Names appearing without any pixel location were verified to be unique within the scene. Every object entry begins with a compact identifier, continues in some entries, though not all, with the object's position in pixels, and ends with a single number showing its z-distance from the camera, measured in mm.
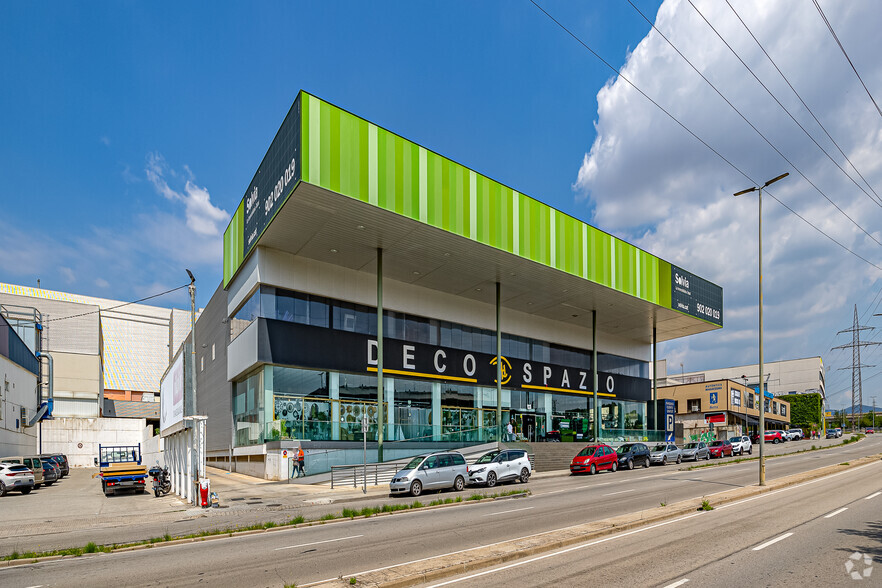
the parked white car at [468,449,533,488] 26203
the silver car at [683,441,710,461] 43159
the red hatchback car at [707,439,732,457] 46156
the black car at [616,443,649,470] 36094
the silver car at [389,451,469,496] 23250
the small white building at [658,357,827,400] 134750
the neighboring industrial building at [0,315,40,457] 46094
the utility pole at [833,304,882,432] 112038
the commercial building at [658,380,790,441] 77375
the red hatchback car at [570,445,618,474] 33188
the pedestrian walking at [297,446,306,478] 30391
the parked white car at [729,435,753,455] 48859
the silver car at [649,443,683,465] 39406
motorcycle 27233
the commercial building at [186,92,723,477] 29500
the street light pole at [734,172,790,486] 21922
